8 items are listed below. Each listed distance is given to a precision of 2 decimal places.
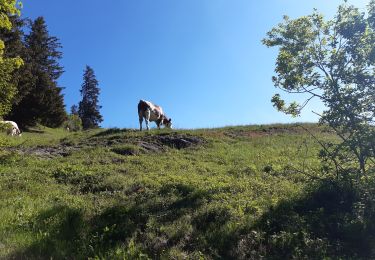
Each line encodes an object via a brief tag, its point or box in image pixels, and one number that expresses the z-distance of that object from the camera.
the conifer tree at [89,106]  75.50
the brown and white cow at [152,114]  28.00
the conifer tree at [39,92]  40.91
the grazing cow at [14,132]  28.08
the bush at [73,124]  55.04
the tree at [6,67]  13.54
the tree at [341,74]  10.90
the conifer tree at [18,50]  35.72
